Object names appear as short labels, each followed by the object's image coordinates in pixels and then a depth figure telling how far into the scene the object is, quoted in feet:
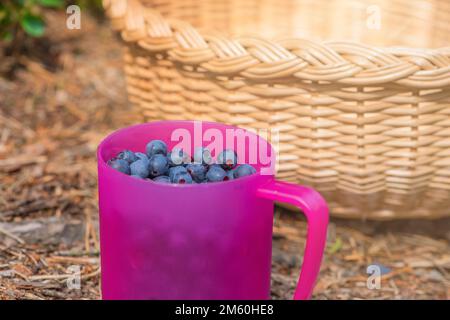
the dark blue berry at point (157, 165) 3.28
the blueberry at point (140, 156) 3.29
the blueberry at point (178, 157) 3.30
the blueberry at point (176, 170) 3.26
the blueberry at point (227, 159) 3.30
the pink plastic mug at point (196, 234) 3.19
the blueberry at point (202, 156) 3.30
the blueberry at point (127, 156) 3.30
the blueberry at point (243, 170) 3.27
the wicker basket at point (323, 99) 3.58
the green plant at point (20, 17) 4.63
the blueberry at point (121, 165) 3.26
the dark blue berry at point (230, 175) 3.28
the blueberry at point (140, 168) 3.26
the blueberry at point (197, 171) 3.28
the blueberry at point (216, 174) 3.27
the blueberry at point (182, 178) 3.25
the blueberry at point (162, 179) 3.26
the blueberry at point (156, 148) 3.32
